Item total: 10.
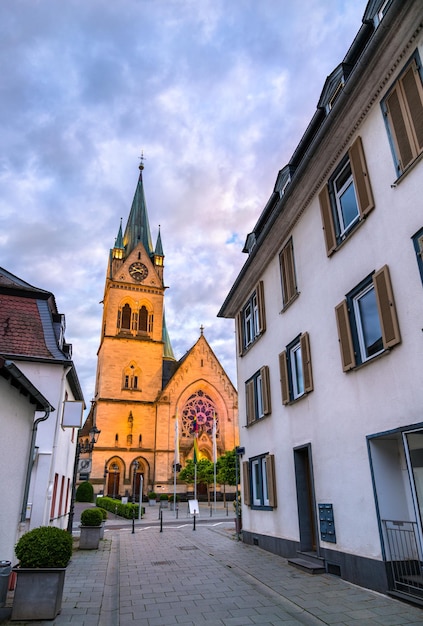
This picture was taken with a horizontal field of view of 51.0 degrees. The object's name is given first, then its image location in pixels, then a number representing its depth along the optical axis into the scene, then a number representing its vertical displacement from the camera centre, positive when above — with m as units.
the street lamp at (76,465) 16.89 +1.18
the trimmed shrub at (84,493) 38.50 +0.35
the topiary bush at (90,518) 15.13 -0.65
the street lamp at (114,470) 44.62 +2.47
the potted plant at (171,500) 40.08 -0.40
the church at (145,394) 45.25 +10.50
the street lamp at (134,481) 42.33 +1.40
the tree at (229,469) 28.13 +1.49
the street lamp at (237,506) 16.78 -0.42
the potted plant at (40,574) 6.57 -1.08
